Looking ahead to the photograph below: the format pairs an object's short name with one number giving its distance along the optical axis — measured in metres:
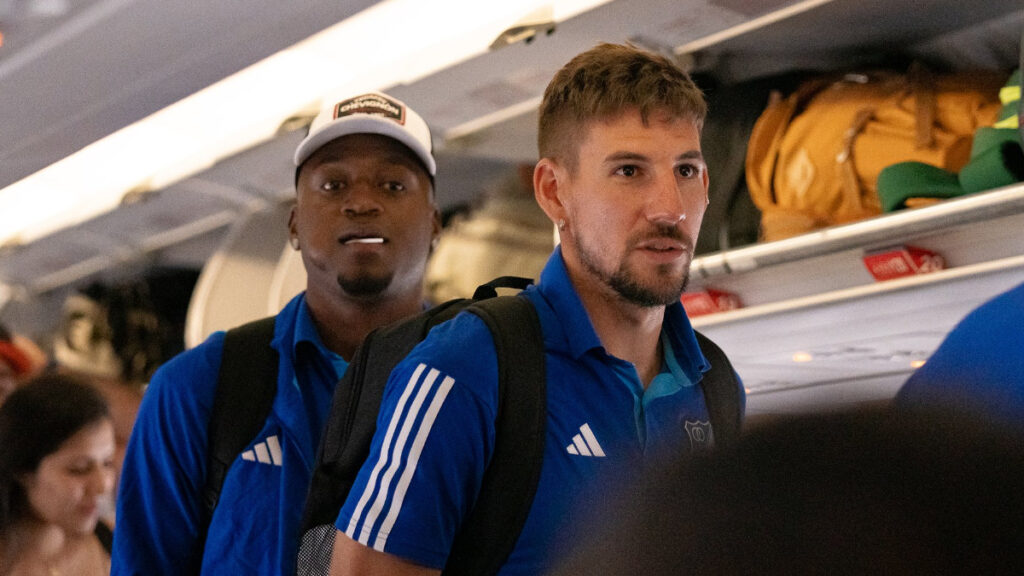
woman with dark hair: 3.45
